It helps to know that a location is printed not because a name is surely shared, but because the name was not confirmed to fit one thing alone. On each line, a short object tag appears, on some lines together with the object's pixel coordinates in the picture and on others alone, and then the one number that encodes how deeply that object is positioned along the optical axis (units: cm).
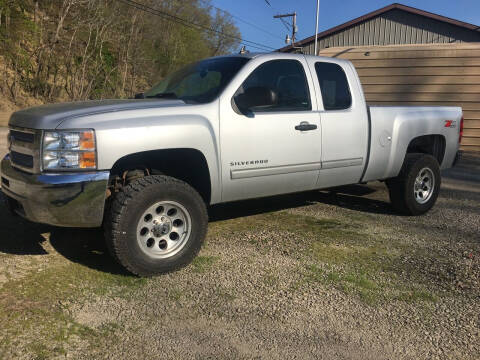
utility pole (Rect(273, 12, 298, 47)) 3222
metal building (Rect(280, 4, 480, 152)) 1110
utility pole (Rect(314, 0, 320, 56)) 2383
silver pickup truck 305
